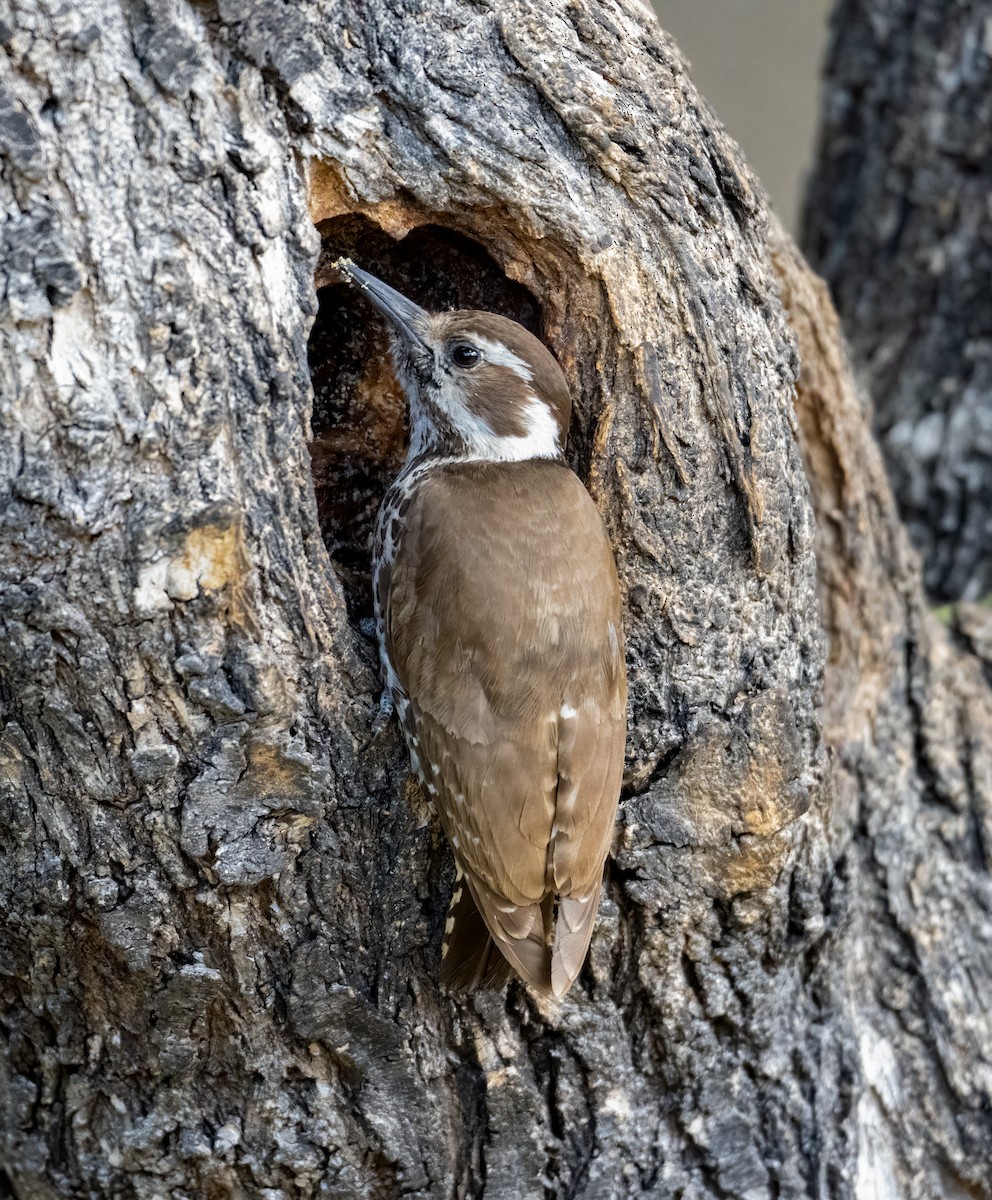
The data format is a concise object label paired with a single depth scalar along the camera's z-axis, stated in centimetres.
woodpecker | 601
